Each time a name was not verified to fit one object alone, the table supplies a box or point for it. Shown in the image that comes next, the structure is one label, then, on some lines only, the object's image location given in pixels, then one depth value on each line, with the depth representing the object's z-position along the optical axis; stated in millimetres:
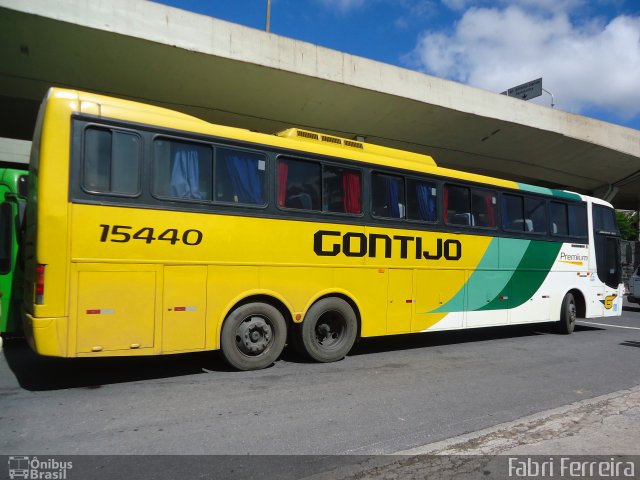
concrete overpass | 11477
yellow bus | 5406
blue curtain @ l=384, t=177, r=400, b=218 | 8070
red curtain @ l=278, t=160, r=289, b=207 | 6926
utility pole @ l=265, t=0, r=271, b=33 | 18025
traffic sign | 32875
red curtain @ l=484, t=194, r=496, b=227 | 9570
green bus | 7250
